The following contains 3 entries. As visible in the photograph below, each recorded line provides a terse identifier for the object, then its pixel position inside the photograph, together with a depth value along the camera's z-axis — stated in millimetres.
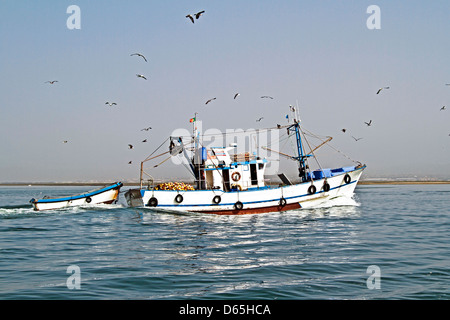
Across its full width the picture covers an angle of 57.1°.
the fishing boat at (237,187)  28266
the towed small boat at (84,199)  31938
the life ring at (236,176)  29953
